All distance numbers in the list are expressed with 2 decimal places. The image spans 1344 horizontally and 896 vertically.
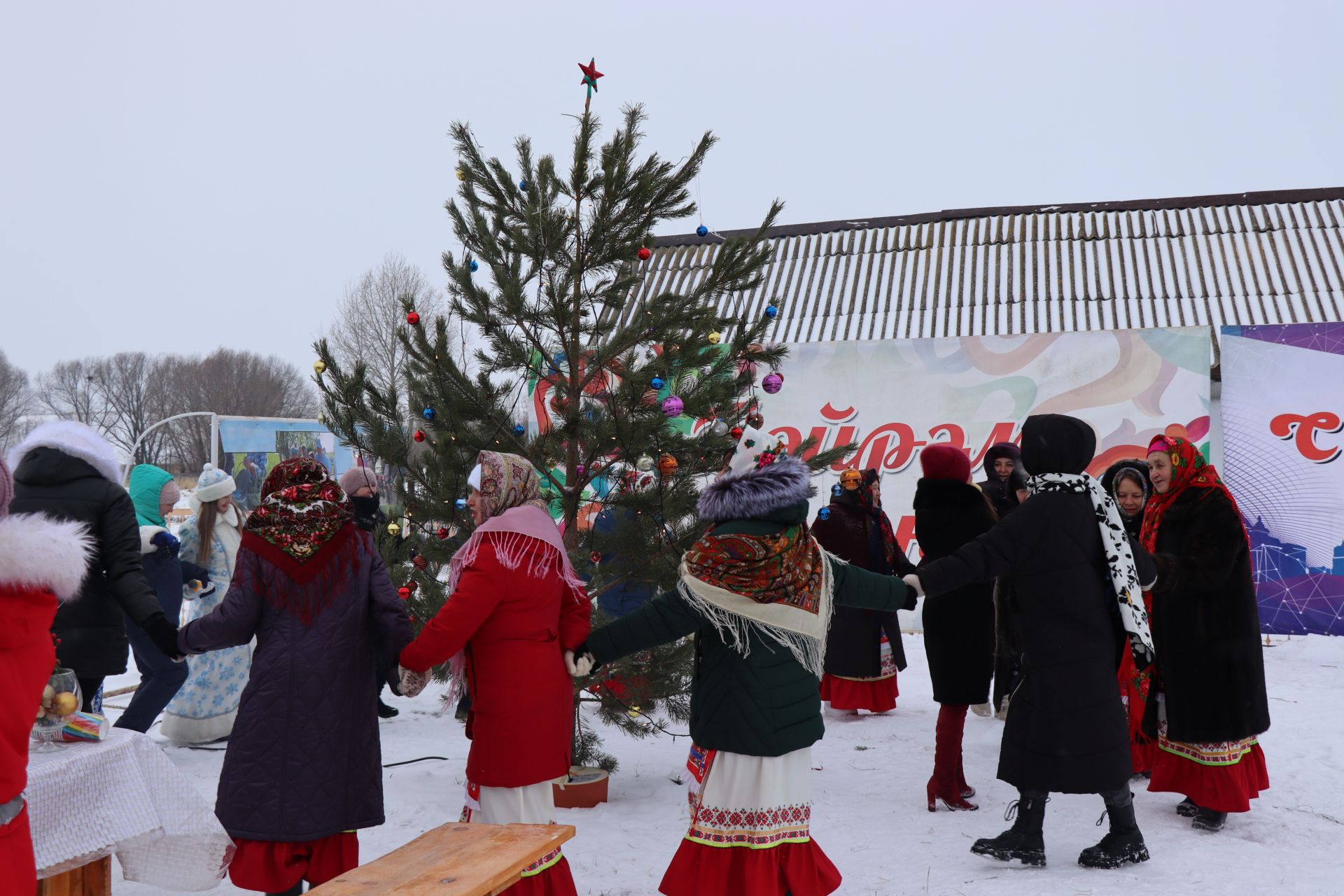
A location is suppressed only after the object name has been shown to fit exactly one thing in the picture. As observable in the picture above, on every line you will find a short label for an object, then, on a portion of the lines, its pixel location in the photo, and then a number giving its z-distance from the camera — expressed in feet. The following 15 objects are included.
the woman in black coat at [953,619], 16.16
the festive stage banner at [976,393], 30.12
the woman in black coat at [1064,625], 12.83
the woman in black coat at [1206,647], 14.69
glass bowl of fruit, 9.18
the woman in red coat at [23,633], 6.68
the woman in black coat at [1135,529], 16.57
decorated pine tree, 15.51
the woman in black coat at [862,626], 22.68
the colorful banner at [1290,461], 27.94
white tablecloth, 8.84
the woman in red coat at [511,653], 10.85
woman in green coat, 11.08
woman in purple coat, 10.35
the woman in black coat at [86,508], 12.76
